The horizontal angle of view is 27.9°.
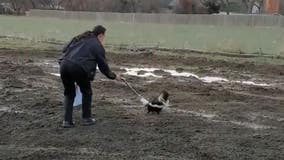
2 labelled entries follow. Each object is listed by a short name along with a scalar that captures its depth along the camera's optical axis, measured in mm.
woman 9207
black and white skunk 10602
